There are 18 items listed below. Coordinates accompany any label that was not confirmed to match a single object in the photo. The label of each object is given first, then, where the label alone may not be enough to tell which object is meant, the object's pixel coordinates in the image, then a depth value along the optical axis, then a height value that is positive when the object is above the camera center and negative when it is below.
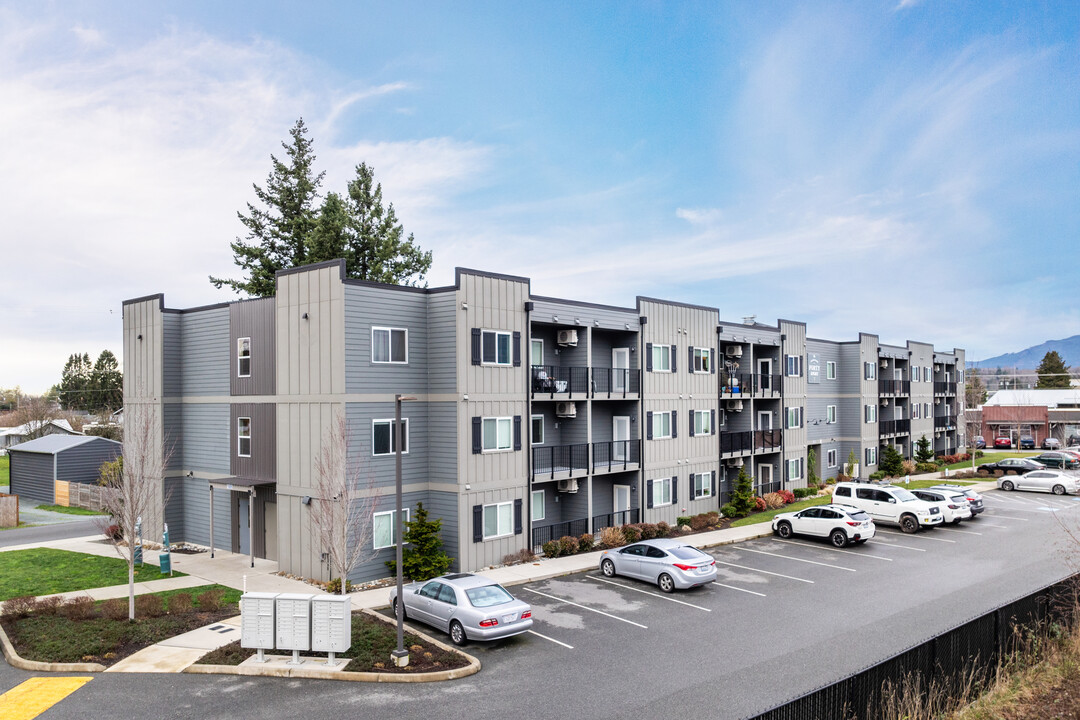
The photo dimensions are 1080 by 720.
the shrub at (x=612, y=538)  28.47 -6.61
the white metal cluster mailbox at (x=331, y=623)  15.49 -5.39
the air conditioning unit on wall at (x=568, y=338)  29.12 +1.62
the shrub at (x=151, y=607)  18.92 -6.14
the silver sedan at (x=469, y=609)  16.61 -5.68
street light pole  15.23 -5.35
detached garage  43.12 -4.88
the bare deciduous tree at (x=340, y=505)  19.98 -3.92
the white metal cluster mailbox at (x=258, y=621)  15.58 -5.34
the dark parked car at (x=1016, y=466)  51.03 -6.99
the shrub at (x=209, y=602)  19.79 -6.24
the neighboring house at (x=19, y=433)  72.62 -5.42
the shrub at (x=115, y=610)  18.67 -6.09
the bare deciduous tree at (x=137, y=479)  19.30 -3.30
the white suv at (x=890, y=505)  31.92 -6.27
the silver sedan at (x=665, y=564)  21.97 -6.13
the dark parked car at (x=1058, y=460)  53.03 -6.92
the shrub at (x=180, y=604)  19.27 -6.16
